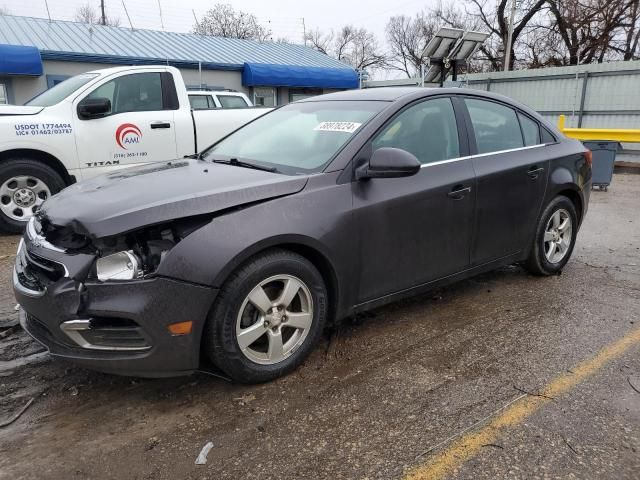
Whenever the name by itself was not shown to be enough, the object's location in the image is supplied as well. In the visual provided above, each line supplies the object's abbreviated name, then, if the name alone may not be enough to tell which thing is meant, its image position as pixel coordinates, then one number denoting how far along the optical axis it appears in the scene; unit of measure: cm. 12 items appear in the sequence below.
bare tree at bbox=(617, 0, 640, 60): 2414
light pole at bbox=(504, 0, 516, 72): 2425
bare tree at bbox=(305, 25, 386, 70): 5159
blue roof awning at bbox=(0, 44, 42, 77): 1287
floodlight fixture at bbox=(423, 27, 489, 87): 941
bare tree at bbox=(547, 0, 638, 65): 2466
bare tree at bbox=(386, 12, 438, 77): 5148
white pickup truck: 600
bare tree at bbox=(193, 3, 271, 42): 4362
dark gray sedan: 247
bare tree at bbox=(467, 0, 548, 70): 2949
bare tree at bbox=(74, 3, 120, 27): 4011
